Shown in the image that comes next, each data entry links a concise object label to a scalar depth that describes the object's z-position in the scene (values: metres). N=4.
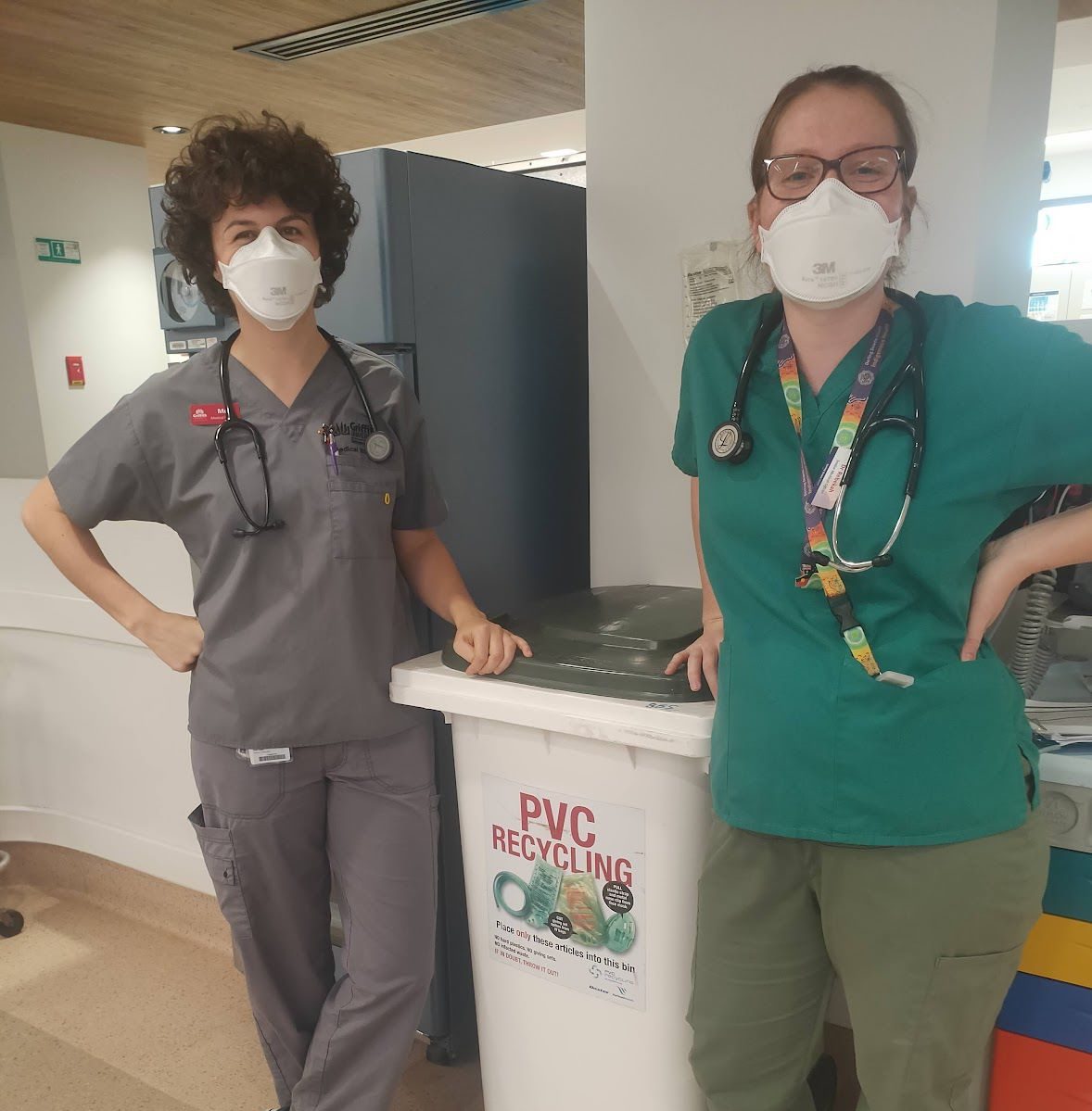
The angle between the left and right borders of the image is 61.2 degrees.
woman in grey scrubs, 1.19
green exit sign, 4.74
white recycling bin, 1.17
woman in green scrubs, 0.87
